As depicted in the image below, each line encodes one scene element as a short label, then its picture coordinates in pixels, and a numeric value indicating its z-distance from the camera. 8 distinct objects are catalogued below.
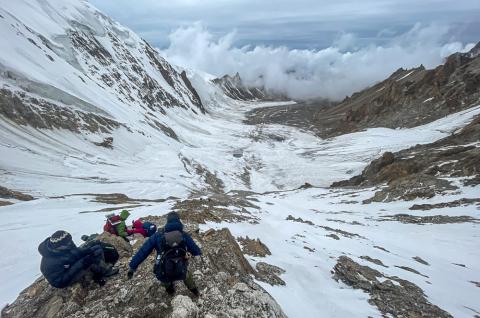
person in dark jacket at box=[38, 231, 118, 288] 7.48
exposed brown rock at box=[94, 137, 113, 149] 63.27
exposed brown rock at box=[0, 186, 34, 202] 28.63
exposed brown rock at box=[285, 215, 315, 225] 27.45
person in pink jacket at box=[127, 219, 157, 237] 11.81
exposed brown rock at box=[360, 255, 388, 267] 15.65
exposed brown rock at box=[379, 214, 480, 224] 28.22
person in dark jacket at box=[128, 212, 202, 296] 7.17
